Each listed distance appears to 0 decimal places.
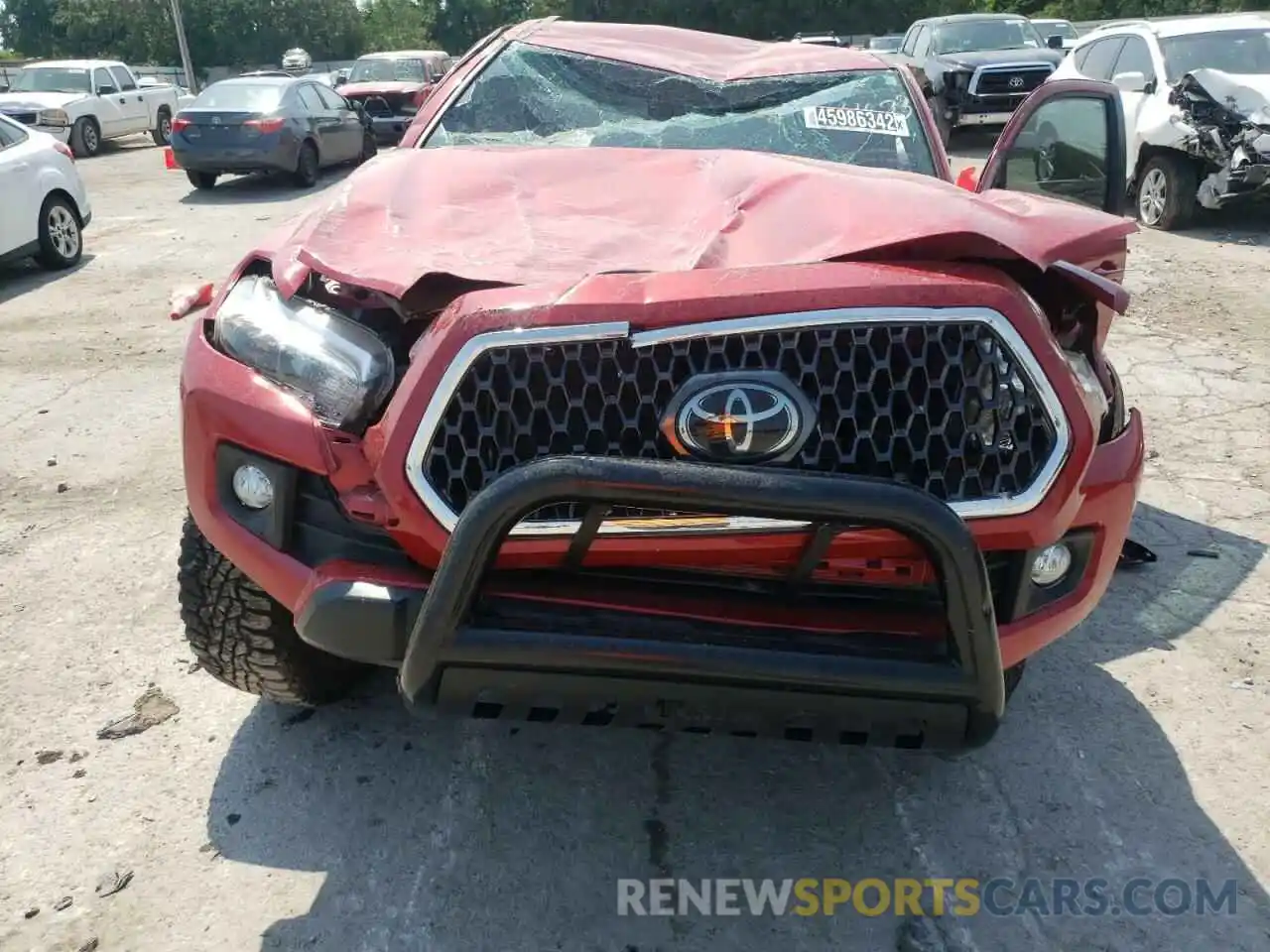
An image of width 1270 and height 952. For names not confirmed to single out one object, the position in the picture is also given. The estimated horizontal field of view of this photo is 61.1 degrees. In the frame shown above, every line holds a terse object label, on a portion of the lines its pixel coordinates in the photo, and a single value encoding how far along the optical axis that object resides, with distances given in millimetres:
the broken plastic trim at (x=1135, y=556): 3727
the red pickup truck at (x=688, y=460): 1819
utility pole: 35125
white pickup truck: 18433
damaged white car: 8625
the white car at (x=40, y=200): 8188
